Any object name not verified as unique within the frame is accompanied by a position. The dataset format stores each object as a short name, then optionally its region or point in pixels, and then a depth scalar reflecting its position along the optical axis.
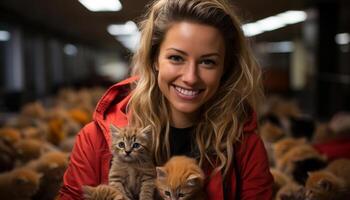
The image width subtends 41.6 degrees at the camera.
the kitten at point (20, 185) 1.85
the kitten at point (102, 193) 1.24
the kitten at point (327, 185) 1.83
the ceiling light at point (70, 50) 3.35
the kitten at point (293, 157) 2.32
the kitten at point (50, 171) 1.77
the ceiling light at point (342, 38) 5.53
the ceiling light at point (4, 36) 3.94
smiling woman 1.37
